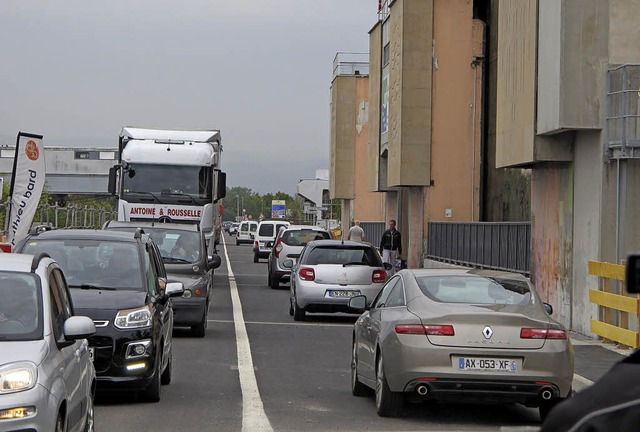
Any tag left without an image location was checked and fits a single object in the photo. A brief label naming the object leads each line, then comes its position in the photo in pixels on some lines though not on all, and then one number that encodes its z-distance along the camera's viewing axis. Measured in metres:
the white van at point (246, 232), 95.69
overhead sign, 138.50
